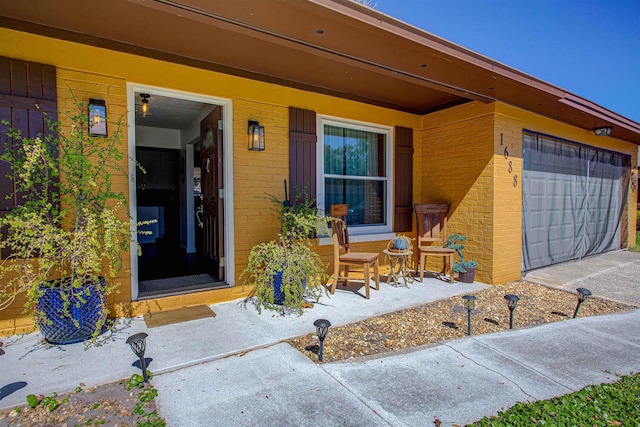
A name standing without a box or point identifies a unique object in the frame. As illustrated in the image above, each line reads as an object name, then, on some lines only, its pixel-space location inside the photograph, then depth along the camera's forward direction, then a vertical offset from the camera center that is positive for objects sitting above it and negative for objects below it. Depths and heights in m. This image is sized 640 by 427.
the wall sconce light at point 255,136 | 3.82 +0.71
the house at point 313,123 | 2.78 +1.02
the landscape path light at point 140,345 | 2.02 -0.86
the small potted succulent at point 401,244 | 4.44 -0.57
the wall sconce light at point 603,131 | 5.85 +1.18
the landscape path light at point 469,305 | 2.91 -0.89
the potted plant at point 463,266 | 4.62 -0.89
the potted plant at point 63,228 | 2.52 -0.22
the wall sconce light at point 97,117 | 3.02 +0.73
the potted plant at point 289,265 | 3.36 -0.64
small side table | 4.36 -0.85
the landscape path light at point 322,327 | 2.32 -0.86
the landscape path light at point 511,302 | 3.02 -0.90
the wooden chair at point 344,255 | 3.93 -0.66
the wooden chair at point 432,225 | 4.96 -0.37
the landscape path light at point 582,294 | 3.29 -0.91
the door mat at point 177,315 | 3.09 -1.08
